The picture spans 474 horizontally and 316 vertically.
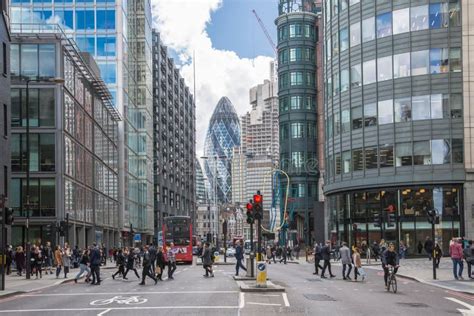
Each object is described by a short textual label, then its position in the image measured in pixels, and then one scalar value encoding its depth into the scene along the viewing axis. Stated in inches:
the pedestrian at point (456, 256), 1286.9
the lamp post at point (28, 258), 1483.8
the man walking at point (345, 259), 1353.3
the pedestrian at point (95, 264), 1348.4
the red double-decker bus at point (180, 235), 2418.8
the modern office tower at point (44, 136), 2309.3
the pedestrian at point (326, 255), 1433.3
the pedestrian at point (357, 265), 1312.7
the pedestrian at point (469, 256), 1299.2
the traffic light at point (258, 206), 1201.4
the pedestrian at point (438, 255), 1639.9
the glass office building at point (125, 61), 3476.9
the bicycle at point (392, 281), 1069.3
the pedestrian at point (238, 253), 1473.9
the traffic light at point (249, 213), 1253.1
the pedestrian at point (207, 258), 1530.5
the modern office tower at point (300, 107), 3998.5
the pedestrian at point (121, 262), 1567.3
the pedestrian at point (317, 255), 1492.6
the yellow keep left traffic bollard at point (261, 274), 1061.1
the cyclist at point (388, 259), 1121.9
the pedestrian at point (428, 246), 2233.0
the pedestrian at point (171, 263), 1489.9
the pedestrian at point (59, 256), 1676.2
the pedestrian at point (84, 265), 1417.1
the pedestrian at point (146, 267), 1302.9
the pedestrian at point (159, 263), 1430.9
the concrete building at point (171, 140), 5118.1
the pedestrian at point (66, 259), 1660.1
